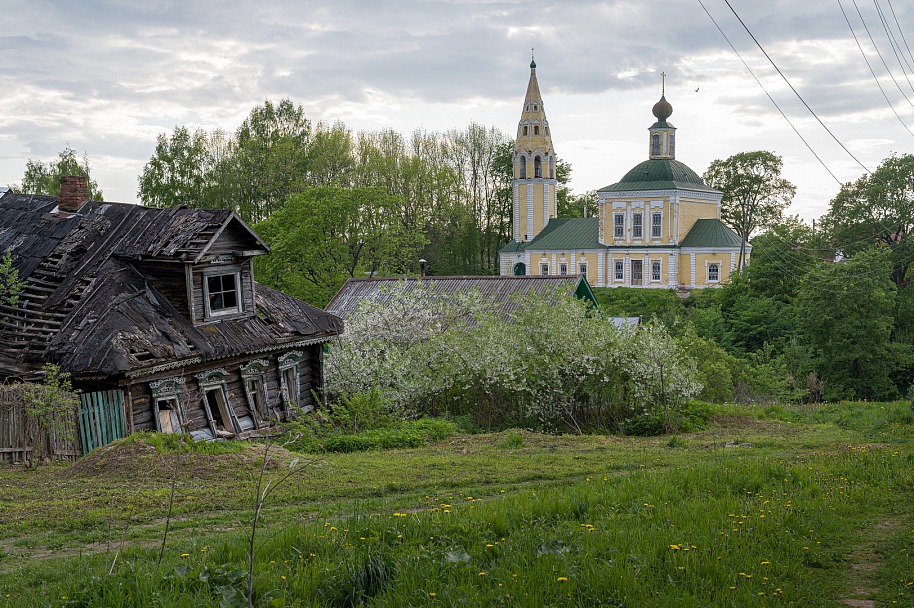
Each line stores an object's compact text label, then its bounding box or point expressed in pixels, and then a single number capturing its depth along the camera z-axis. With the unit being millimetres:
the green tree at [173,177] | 57312
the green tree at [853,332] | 35062
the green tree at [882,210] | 48219
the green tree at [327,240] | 41688
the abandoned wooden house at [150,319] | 15930
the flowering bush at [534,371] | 20109
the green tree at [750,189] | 67562
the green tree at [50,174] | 61562
